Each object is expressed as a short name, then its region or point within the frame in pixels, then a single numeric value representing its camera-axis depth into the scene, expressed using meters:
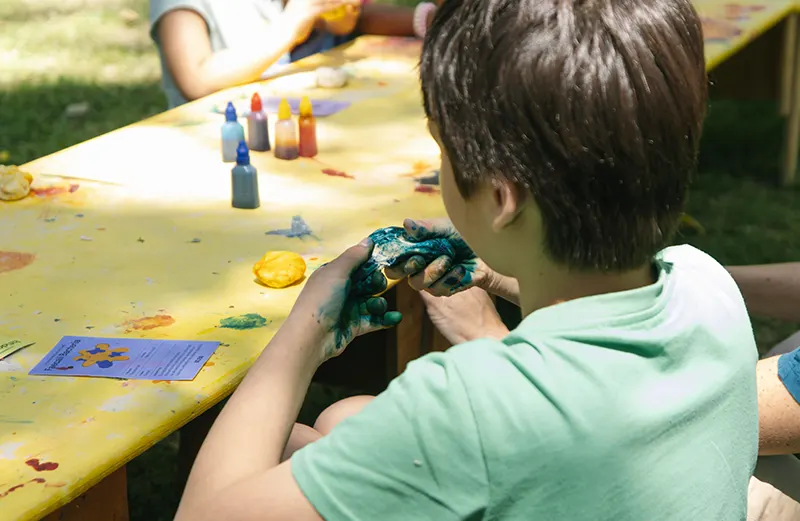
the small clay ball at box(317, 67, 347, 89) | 3.28
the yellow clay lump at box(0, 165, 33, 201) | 2.24
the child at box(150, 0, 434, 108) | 3.24
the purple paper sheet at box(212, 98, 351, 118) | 2.97
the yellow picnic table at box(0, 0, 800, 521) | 1.40
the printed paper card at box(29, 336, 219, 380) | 1.56
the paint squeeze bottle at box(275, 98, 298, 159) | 2.59
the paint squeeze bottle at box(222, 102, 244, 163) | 2.54
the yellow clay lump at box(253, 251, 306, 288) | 1.87
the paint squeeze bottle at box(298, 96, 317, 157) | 2.61
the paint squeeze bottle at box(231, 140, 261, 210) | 2.23
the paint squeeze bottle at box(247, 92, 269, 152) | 2.62
